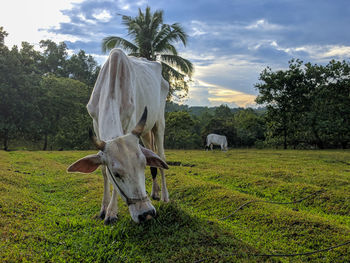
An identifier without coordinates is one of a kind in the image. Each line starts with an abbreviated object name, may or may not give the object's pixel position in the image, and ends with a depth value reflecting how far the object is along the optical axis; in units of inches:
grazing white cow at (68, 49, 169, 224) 116.8
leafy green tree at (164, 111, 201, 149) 1145.7
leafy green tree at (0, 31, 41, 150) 839.7
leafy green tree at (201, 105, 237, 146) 1238.9
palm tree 816.9
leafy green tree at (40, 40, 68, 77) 1615.4
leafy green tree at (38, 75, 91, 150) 993.0
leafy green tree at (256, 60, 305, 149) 1015.0
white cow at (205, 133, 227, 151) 1018.7
